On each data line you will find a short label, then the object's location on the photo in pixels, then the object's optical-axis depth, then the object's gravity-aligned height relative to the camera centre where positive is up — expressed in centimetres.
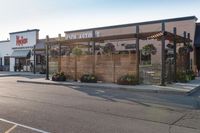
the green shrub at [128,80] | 1150 -96
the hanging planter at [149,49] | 1821 +170
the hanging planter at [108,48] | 1649 +164
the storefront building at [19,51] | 2651 +235
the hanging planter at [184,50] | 1469 +132
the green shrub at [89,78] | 1280 -92
